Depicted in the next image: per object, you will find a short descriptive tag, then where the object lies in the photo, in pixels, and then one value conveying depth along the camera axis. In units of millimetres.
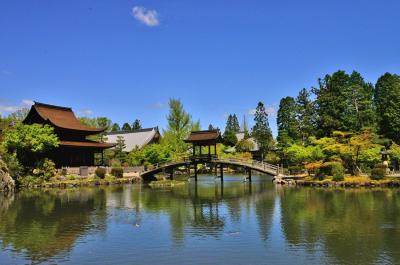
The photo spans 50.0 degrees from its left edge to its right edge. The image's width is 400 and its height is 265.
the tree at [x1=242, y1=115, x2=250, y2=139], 103344
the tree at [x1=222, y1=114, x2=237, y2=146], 106312
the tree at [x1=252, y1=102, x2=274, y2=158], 88962
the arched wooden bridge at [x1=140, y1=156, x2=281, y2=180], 57031
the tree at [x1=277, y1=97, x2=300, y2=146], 73250
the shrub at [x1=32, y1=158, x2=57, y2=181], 54438
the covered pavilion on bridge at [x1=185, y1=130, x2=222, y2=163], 60078
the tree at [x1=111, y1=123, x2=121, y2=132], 146700
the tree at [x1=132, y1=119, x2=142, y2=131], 155375
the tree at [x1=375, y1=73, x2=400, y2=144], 59750
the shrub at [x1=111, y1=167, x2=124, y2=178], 63281
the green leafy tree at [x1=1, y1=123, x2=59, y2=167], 53281
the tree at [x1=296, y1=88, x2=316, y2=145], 71125
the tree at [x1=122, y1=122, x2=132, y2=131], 152350
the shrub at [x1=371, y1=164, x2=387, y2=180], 46938
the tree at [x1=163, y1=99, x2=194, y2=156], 87312
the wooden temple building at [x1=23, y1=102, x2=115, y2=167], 61688
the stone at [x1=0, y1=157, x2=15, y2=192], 47538
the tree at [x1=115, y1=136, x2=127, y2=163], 80138
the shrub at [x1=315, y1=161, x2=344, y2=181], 48500
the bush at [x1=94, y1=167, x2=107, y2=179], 60053
